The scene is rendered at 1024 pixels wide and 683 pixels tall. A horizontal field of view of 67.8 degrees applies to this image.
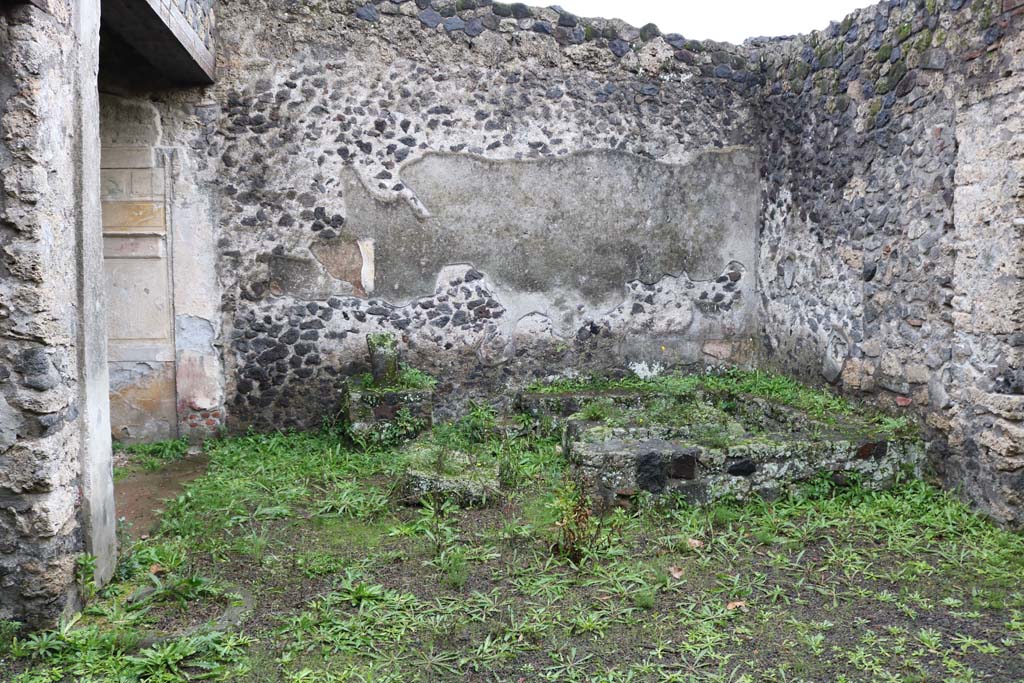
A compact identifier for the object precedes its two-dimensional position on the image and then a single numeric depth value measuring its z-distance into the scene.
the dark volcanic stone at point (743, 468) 4.74
